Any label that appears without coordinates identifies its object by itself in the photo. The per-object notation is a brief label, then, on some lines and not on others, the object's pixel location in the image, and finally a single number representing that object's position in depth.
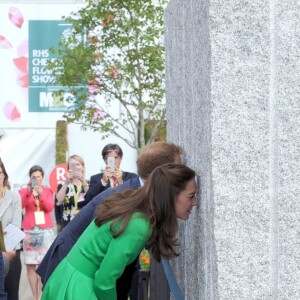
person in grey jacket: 7.40
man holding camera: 7.88
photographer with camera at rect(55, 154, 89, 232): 9.97
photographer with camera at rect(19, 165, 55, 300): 9.92
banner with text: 19.41
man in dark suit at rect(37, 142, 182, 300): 4.26
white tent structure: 19.53
